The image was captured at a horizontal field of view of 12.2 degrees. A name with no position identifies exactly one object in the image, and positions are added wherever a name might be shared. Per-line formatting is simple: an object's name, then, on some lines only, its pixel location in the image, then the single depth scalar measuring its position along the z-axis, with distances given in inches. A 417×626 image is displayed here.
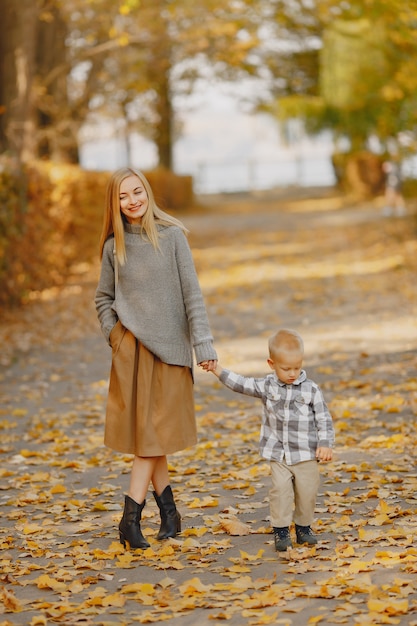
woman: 382.3
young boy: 365.1
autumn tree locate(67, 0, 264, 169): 1638.0
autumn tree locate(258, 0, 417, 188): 1380.3
